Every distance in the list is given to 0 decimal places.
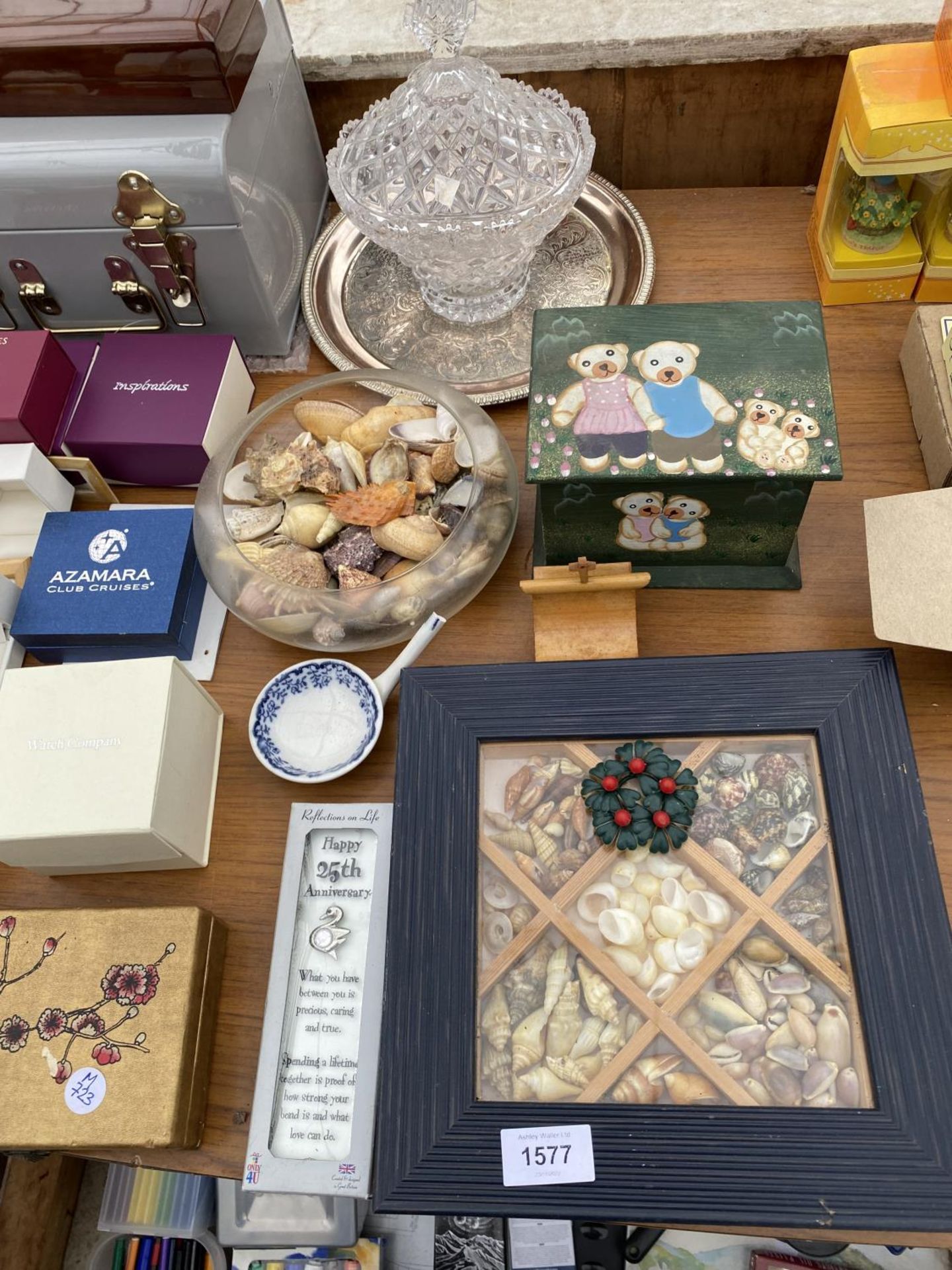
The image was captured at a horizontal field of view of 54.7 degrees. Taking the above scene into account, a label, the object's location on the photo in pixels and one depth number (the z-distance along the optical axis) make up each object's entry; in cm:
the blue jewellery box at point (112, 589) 104
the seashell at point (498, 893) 81
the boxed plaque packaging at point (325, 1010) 83
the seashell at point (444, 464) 105
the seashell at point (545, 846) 82
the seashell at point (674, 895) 79
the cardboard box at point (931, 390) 103
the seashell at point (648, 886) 80
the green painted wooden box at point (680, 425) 88
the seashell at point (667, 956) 77
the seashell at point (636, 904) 79
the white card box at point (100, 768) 87
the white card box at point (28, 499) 108
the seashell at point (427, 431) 108
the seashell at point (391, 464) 107
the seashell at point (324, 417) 112
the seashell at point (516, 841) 83
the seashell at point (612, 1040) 74
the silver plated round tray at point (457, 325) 121
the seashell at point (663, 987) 76
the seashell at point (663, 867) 81
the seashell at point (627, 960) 77
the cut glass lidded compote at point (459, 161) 112
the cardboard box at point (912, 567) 87
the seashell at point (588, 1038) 74
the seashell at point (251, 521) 105
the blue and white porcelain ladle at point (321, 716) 99
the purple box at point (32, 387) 108
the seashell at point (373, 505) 103
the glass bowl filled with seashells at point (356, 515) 100
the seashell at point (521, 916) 80
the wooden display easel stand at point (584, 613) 98
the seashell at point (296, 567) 101
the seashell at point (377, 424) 108
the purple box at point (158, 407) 112
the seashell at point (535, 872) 81
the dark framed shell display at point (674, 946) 69
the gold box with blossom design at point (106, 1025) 81
